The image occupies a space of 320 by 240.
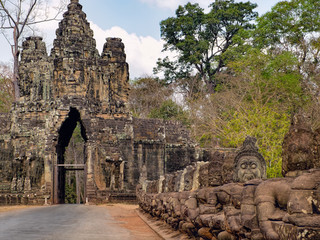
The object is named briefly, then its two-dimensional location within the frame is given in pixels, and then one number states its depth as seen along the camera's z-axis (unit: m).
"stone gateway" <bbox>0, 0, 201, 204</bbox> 30.95
